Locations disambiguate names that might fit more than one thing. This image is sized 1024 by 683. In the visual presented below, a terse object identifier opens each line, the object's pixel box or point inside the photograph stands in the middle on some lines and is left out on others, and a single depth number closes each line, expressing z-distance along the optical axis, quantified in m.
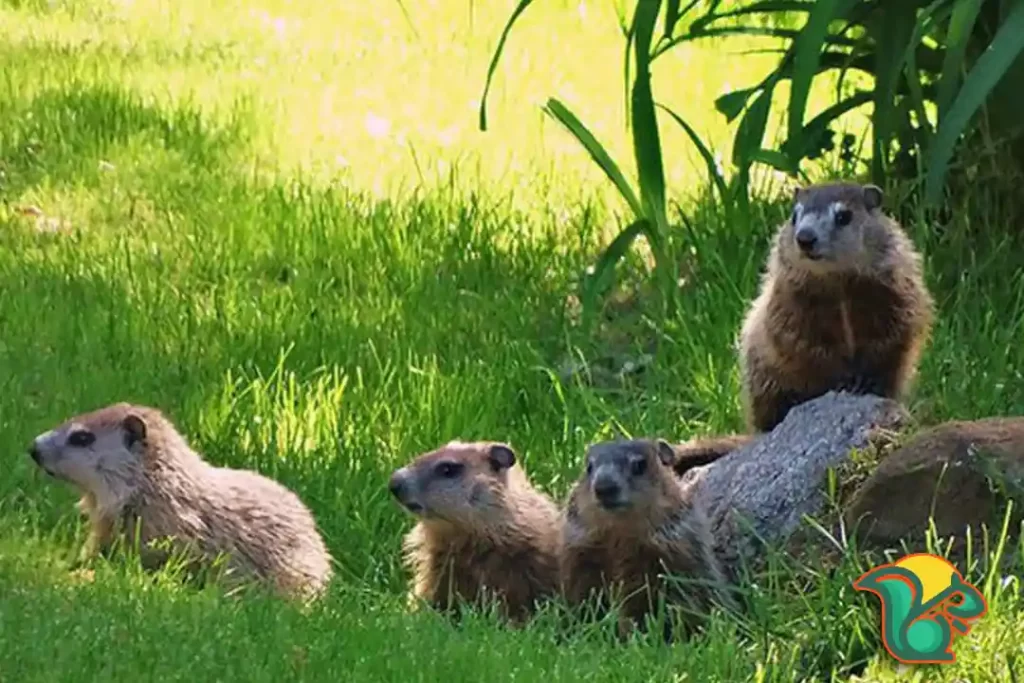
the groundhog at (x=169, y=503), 14.00
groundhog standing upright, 14.09
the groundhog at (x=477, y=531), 13.83
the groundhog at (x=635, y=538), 12.89
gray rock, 13.41
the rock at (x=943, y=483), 11.93
